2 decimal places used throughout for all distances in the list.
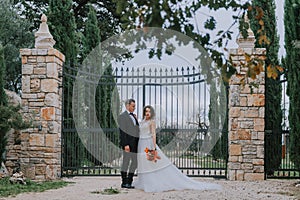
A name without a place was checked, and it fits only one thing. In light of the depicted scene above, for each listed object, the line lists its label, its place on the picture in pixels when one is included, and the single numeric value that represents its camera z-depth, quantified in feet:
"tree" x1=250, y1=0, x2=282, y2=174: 34.19
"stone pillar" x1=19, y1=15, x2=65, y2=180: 30.17
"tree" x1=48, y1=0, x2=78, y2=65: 38.86
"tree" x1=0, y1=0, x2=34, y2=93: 50.39
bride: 26.73
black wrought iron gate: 32.96
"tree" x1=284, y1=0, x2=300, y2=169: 30.37
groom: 27.30
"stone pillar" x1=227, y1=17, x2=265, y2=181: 30.83
